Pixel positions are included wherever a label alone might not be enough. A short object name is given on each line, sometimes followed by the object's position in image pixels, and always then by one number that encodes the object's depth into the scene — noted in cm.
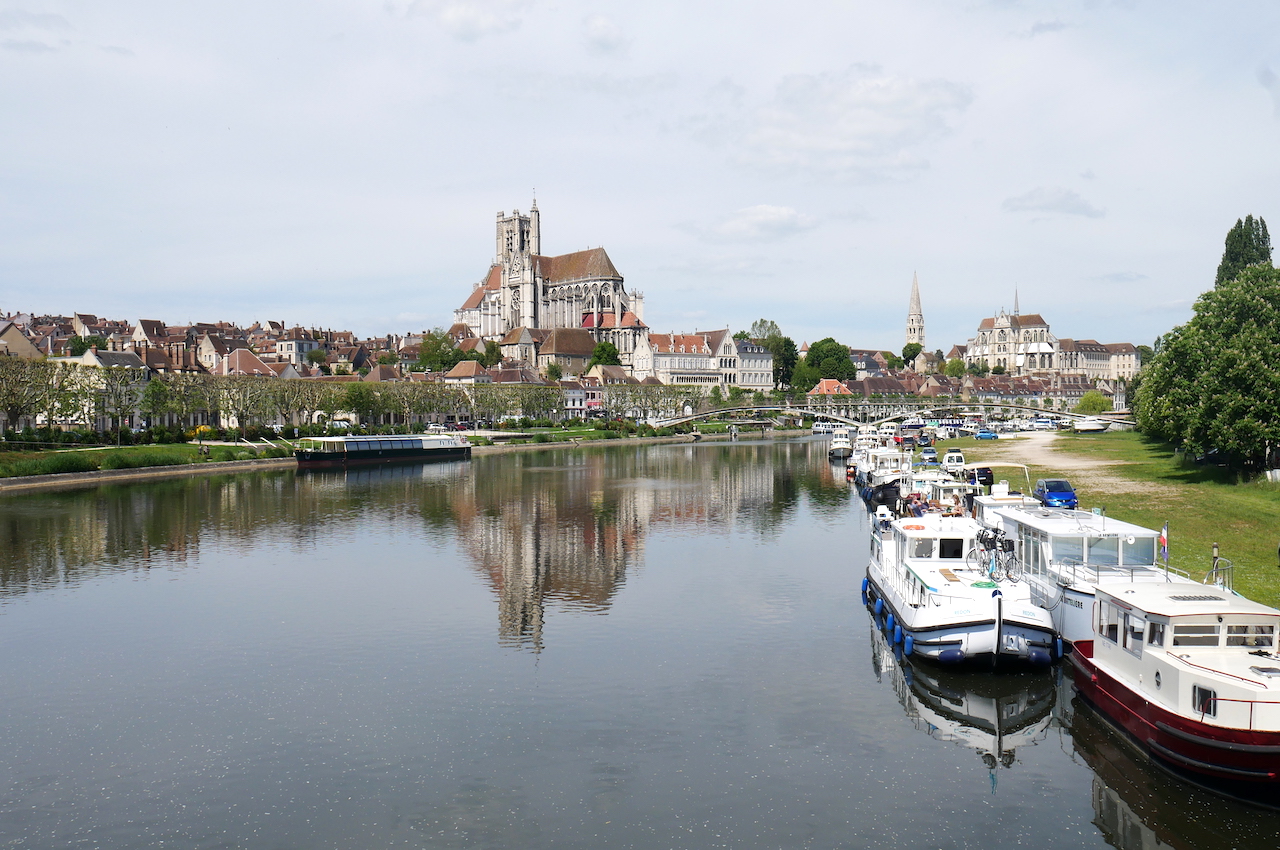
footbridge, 17012
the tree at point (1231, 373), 5134
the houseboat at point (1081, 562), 2703
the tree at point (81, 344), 16315
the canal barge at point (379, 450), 10362
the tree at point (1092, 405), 17475
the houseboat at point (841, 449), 10950
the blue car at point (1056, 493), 5003
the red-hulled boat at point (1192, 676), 1900
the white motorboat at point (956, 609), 2700
